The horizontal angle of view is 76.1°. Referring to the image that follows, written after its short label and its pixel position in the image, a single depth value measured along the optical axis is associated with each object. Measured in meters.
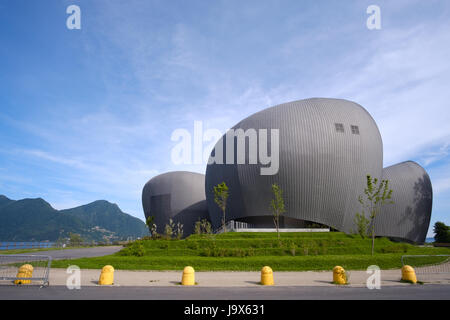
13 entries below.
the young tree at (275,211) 36.02
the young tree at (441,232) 42.57
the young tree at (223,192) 28.70
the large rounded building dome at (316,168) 36.34
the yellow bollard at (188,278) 10.95
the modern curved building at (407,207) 40.44
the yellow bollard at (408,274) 11.83
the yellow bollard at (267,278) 11.04
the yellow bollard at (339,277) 11.29
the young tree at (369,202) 37.73
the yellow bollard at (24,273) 10.85
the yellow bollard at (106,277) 10.80
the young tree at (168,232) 24.61
